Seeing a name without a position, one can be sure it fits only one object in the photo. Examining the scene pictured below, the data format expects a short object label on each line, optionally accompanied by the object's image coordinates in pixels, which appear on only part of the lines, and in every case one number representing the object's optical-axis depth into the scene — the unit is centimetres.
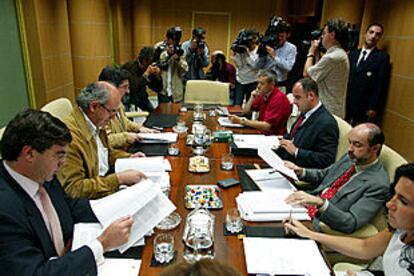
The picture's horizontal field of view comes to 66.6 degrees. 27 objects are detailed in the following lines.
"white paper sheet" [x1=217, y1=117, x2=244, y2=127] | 293
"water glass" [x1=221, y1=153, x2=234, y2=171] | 196
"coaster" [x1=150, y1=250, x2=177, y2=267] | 115
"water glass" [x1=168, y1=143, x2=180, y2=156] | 217
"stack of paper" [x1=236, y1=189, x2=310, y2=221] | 145
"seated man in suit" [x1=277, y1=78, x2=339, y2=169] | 221
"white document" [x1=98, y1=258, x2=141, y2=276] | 110
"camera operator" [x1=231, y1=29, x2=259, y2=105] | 438
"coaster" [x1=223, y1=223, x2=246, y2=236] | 133
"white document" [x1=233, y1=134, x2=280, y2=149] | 235
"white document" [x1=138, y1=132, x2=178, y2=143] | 241
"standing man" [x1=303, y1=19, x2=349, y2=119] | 286
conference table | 119
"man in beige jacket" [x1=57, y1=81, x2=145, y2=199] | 160
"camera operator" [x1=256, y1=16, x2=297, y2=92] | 414
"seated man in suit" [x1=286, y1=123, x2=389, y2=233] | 153
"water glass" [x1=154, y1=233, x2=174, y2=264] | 117
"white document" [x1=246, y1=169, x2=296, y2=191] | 172
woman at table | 116
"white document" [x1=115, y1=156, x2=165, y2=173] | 183
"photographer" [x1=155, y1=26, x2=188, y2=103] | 425
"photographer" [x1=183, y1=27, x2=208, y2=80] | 482
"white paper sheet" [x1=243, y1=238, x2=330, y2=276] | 112
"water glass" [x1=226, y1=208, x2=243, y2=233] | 136
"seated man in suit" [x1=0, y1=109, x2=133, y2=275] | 97
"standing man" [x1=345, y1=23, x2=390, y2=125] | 359
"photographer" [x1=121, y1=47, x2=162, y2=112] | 370
